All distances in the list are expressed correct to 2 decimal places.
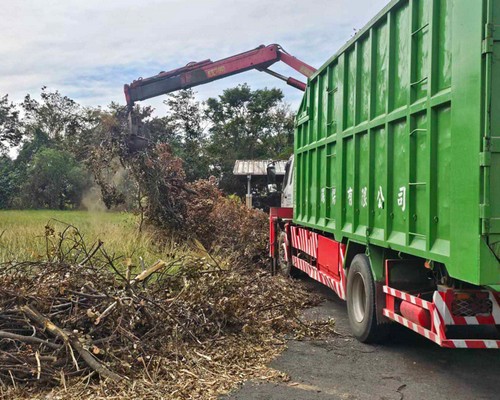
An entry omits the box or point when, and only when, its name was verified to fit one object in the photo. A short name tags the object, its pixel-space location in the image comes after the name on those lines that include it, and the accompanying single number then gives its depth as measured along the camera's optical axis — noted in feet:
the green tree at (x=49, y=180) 96.17
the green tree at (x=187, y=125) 116.67
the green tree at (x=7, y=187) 109.40
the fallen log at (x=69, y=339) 14.21
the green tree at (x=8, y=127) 146.10
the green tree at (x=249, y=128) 116.47
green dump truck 11.60
